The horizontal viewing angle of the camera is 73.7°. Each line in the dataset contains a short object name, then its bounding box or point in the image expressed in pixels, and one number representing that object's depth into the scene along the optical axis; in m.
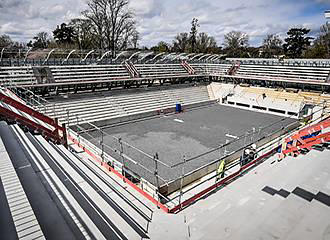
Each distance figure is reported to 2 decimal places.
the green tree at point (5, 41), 36.68
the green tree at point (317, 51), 39.09
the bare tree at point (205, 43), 55.06
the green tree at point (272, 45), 56.67
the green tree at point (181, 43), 56.59
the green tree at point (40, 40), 49.47
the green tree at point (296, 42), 42.97
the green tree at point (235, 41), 59.25
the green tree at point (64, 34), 42.97
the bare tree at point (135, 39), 35.79
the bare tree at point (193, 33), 42.71
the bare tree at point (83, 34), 34.84
